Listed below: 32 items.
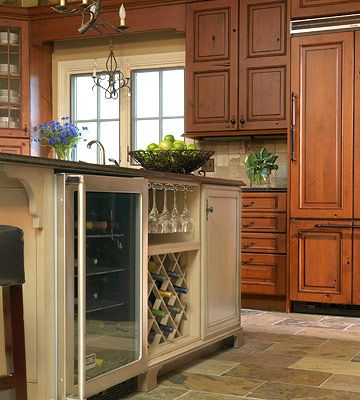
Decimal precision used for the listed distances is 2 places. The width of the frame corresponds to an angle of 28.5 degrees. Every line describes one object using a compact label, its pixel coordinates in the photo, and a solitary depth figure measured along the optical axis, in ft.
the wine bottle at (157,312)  10.61
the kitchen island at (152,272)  7.72
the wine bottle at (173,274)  11.09
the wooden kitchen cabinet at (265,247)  17.12
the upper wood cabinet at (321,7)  16.48
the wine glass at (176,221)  10.50
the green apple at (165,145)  11.33
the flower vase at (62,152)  16.78
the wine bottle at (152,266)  10.66
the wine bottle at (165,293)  10.72
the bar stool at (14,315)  6.75
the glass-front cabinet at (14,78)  20.47
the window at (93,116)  21.04
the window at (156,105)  20.31
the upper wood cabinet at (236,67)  17.61
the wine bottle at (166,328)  10.74
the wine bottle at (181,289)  11.13
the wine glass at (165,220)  10.22
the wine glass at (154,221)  10.14
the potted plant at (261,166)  18.22
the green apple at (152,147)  11.24
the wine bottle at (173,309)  11.04
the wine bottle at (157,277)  10.65
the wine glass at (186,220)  10.89
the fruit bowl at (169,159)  11.09
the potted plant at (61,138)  16.93
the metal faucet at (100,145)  10.37
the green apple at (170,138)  11.55
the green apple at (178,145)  11.37
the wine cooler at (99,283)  7.76
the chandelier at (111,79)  20.15
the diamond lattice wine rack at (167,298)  10.55
